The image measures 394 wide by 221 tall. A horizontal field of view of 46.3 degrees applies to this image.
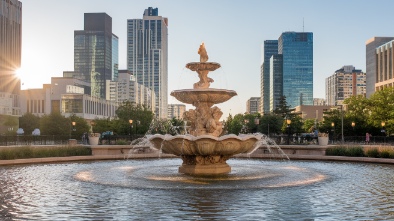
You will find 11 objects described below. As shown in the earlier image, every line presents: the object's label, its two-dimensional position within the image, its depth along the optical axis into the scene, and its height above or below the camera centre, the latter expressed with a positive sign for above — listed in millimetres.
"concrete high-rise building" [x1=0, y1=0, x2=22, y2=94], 189250 +30264
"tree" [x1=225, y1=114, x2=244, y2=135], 113038 +621
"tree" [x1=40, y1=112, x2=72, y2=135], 73000 +176
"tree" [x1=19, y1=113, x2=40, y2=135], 92562 +620
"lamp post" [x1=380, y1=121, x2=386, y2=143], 52919 +323
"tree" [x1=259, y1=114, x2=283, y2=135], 90250 +508
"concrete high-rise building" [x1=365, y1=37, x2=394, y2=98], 145250 +21576
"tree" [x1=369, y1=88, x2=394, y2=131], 57500 +2390
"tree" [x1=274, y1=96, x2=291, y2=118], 101600 +3890
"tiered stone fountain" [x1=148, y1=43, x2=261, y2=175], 17875 -445
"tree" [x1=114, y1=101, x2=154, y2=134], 66000 +1353
